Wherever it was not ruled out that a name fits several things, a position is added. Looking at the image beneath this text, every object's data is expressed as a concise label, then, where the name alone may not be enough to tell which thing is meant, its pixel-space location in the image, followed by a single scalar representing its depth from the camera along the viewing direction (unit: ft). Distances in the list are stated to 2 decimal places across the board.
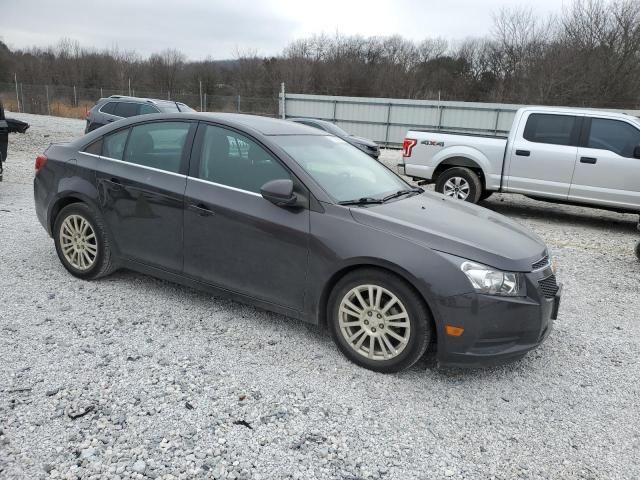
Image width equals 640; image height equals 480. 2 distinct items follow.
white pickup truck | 27.76
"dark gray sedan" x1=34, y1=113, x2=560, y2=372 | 10.53
